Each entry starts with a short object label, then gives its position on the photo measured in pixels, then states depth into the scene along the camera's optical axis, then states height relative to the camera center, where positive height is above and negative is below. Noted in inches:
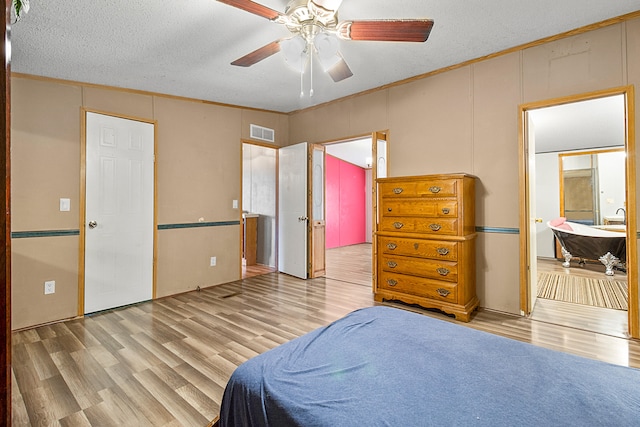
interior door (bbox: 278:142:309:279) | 190.1 +4.2
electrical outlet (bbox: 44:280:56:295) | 123.8 -27.6
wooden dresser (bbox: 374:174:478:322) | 121.0 -10.9
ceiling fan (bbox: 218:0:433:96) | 73.2 +48.0
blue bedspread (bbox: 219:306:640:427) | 33.9 -21.3
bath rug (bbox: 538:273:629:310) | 139.9 -38.1
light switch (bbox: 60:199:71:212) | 127.2 +5.3
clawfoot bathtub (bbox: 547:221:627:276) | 191.8 -18.5
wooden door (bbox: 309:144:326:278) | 191.6 +3.6
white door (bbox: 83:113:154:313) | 133.9 +2.5
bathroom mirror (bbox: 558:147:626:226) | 247.1 +23.0
